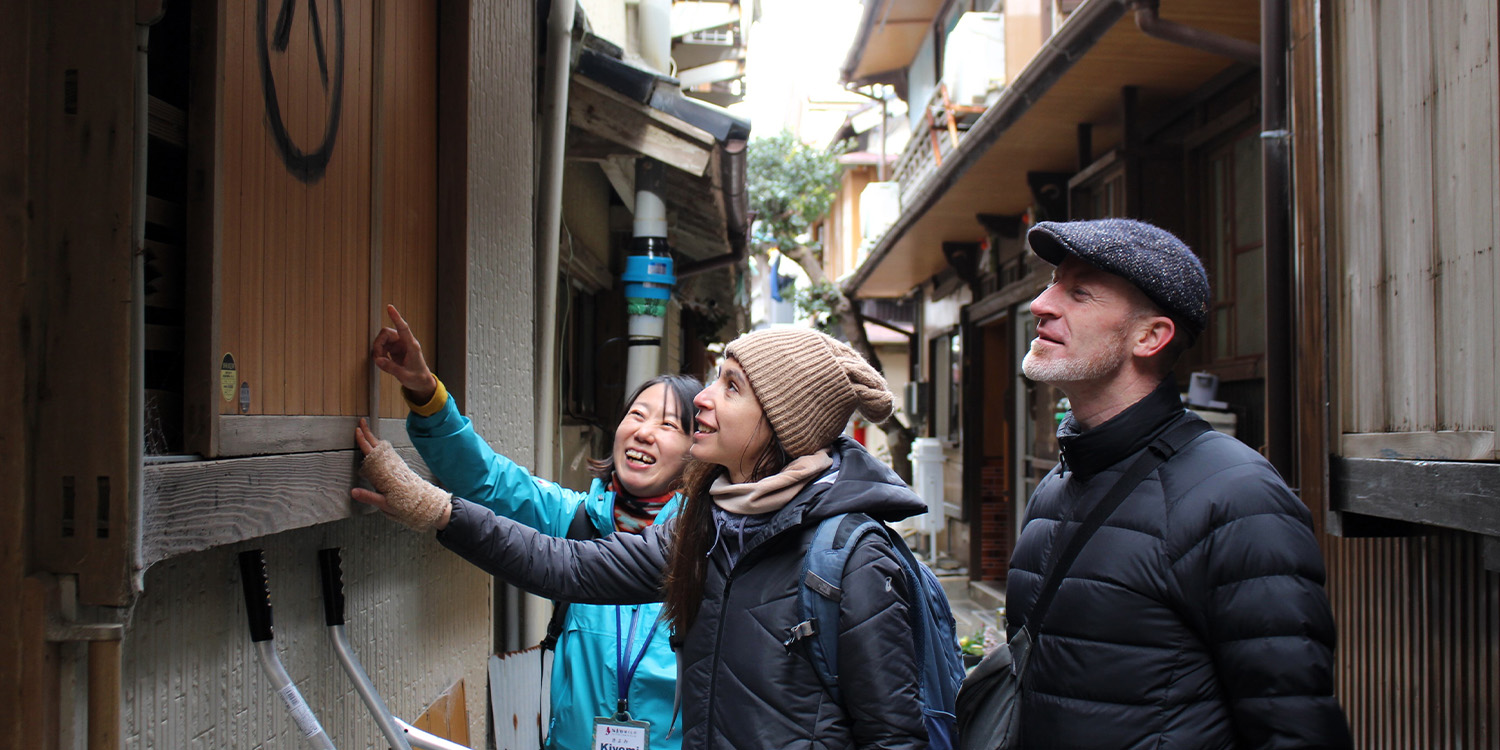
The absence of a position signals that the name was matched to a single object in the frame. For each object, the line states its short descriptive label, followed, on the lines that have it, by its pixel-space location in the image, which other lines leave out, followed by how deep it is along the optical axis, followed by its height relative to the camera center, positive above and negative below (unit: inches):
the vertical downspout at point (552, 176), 172.6 +37.1
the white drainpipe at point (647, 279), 241.1 +27.9
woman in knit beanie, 84.0 -14.5
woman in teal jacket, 105.5 -11.2
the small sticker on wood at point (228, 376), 70.4 +1.5
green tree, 647.1 +139.2
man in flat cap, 70.3 -11.2
